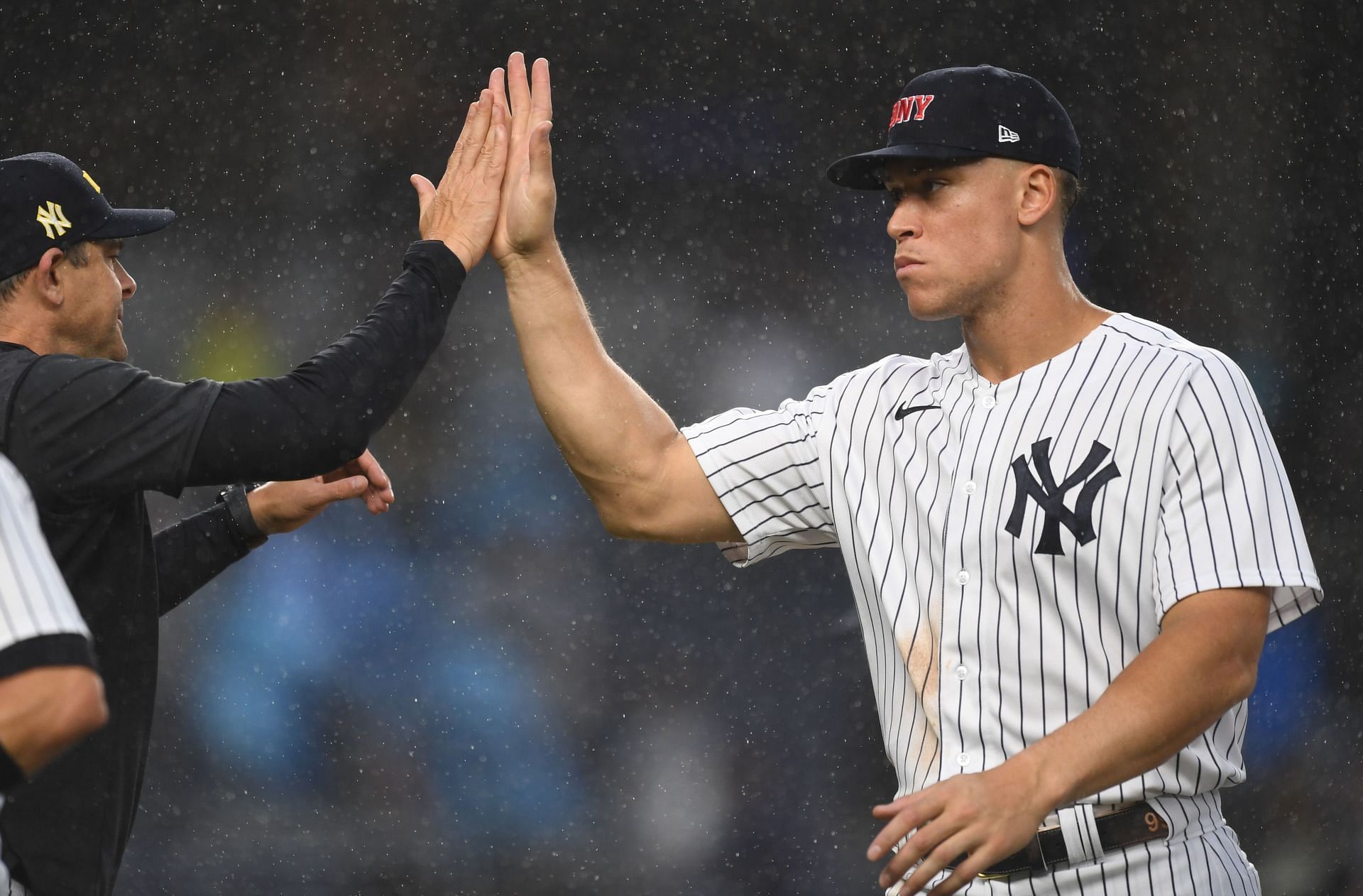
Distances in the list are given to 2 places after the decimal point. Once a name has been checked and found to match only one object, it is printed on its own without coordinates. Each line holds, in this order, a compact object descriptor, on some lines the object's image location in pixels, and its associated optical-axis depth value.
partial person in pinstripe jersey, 17.93
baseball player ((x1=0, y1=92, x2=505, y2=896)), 18.40
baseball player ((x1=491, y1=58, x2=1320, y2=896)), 18.19
